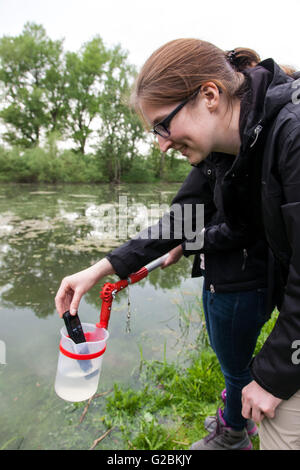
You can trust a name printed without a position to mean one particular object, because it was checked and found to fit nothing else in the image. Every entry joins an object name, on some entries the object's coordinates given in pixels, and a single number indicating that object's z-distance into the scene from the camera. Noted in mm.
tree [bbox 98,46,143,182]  22688
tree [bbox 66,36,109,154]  25703
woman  738
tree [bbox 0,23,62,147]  24125
